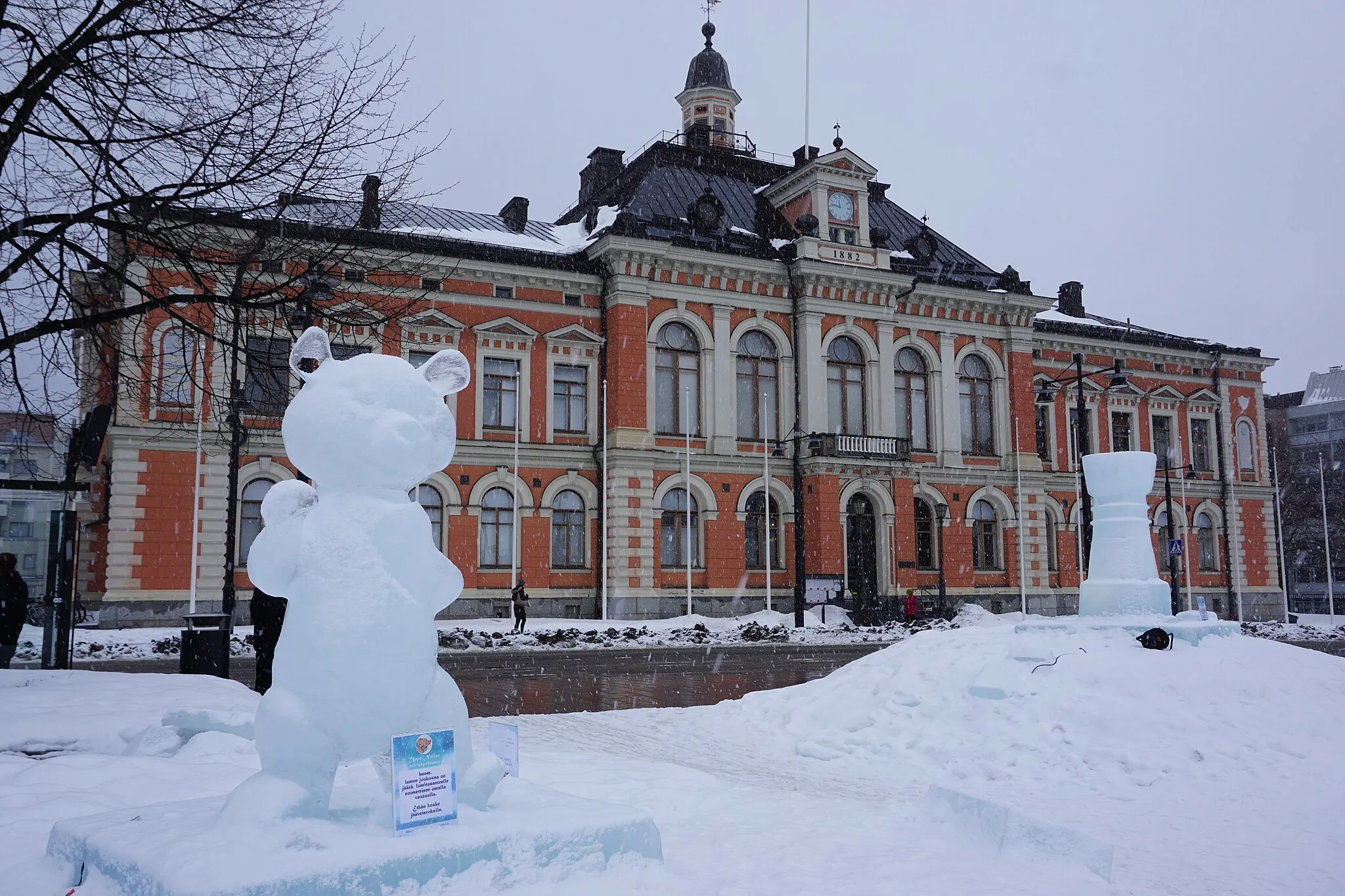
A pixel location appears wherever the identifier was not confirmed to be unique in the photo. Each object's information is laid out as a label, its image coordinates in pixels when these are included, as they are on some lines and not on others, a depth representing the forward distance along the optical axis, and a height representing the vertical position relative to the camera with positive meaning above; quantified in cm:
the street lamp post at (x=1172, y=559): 2862 -19
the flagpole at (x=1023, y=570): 3309 -61
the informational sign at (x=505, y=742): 495 -93
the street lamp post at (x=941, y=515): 3276 +131
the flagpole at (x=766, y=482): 2976 +219
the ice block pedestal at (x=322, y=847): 348 -111
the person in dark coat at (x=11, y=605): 1110 -54
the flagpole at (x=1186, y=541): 3759 +43
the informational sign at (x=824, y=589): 2864 -102
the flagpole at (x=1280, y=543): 4011 +36
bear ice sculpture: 387 -12
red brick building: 2644 +462
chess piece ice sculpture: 1112 +7
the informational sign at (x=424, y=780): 386 -89
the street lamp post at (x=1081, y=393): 1938 +336
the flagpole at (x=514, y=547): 2752 +21
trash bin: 1208 -111
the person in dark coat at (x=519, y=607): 2483 -128
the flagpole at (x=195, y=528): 2327 +67
